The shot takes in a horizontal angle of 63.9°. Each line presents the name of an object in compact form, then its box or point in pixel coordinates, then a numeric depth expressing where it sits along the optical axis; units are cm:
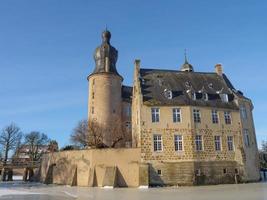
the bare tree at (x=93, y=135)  2624
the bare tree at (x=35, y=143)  4713
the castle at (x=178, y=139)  2213
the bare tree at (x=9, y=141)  4112
